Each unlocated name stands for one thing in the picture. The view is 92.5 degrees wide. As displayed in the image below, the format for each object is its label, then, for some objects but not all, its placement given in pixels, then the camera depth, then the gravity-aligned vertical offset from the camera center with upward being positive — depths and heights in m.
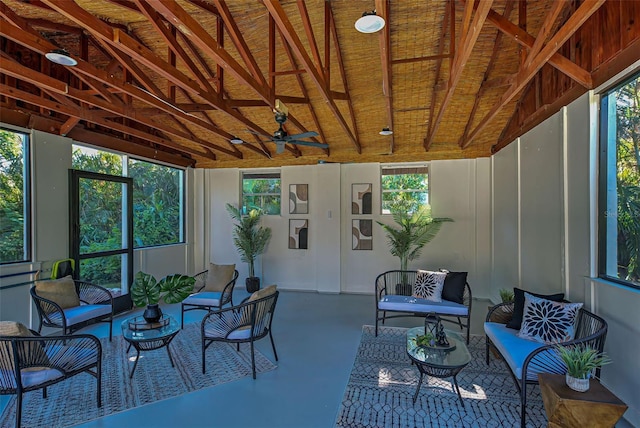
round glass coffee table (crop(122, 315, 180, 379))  3.09 -1.26
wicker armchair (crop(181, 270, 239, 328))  4.50 -1.29
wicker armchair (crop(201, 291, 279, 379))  3.24 -1.23
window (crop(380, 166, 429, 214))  6.59 +0.52
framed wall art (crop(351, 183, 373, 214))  6.81 +0.27
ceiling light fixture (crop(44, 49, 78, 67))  2.61 +1.35
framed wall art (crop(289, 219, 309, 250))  7.13 -0.53
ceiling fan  3.72 +0.92
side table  1.97 -1.29
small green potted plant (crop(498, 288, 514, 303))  3.89 -1.12
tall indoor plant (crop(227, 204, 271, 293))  6.74 -0.61
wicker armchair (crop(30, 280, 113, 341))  3.58 -1.22
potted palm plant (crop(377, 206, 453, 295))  5.84 -0.40
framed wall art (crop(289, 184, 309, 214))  7.16 +0.29
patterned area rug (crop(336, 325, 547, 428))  2.49 -1.70
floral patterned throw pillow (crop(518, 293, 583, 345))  2.78 -1.05
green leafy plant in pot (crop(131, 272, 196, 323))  3.39 -0.89
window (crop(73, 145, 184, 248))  5.16 +0.43
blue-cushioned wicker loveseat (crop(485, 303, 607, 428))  2.38 -1.21
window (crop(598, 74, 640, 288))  2.48 +0.21
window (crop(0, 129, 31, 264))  3.89 +0.20
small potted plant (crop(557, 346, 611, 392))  2.10 -1.08
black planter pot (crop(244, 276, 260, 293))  6.71 -1.59
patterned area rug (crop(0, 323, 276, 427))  2.58 -1.68
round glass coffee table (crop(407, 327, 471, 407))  2.55 -1.29
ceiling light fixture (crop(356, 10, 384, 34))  2.30 +1.45
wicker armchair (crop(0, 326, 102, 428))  2.25 -1.21
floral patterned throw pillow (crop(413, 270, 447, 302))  4.37 -1.10
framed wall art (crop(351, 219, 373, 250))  6.80 -0.52
